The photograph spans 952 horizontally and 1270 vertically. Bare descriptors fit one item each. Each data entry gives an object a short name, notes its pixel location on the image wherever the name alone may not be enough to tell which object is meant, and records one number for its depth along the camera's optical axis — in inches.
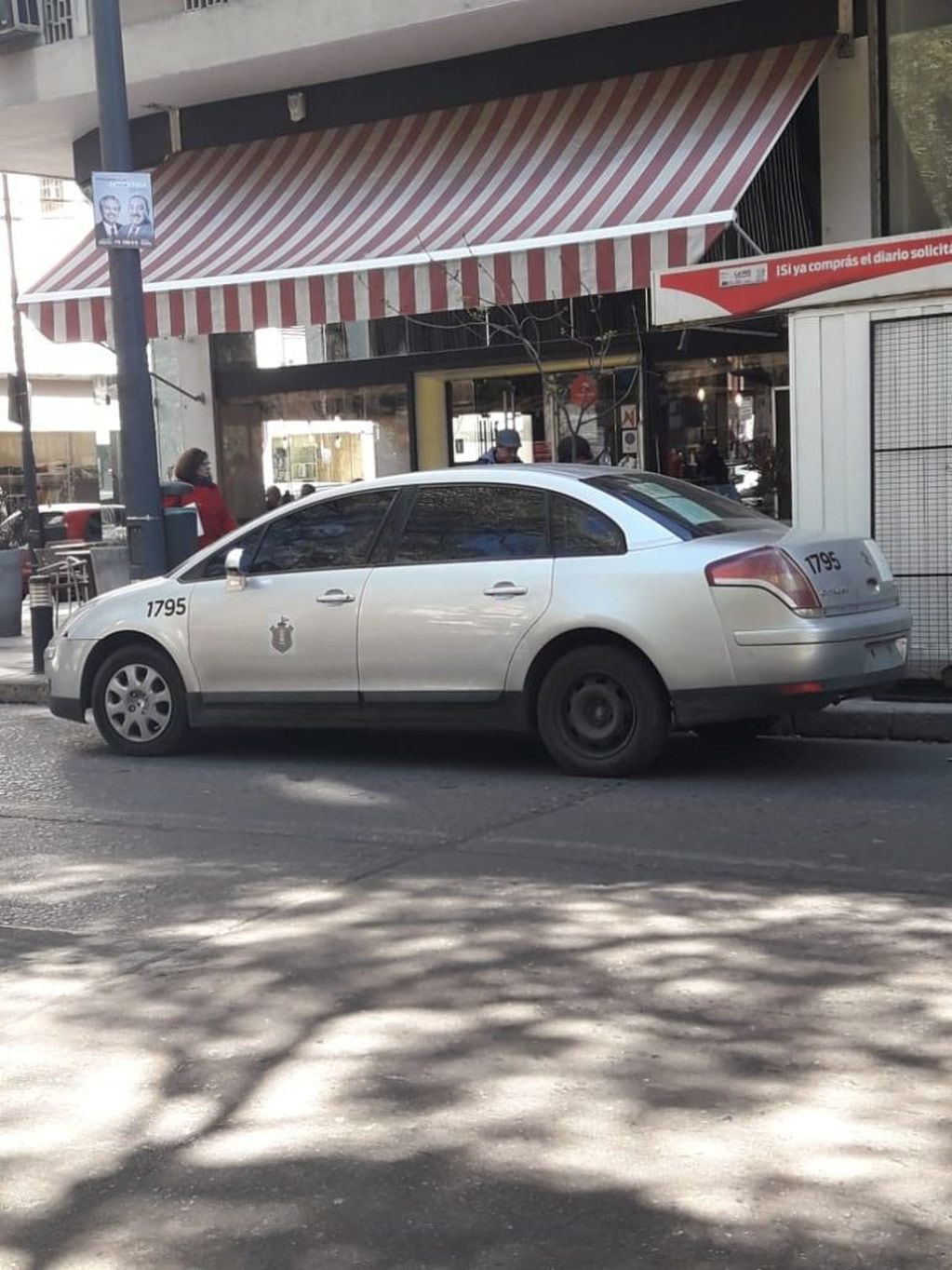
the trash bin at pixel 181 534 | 488.7
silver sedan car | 305.1
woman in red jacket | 534.9
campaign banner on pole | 466.0
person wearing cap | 575.8
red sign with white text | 387.2
